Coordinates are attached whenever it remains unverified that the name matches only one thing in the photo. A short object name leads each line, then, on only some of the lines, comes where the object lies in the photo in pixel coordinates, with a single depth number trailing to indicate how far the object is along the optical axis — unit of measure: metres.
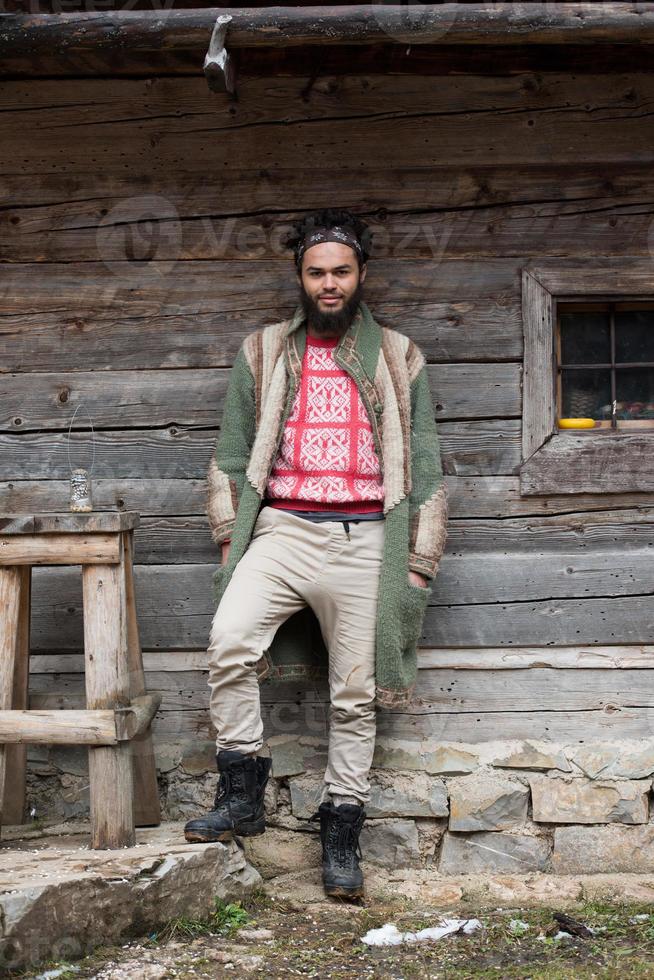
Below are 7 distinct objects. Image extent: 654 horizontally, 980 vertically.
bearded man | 3.88
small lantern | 4.04
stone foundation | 4.25
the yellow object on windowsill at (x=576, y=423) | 4.36
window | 4.31
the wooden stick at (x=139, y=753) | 4.09
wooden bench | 3.80
